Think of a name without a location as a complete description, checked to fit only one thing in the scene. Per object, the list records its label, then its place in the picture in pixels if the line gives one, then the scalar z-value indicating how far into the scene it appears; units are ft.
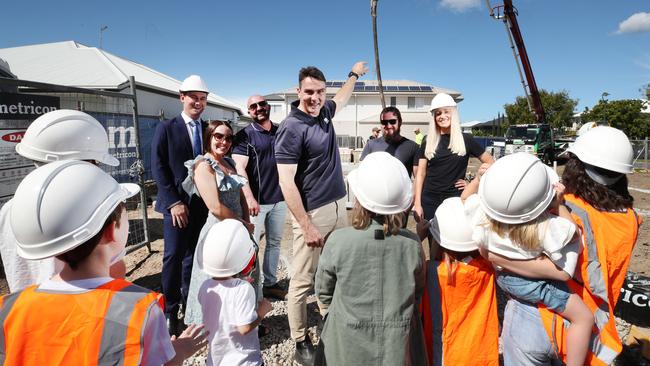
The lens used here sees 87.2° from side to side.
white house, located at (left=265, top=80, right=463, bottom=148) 106.42
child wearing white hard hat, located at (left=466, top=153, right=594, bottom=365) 4.81
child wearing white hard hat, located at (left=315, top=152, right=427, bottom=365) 5.54
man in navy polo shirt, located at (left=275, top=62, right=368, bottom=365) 8.49
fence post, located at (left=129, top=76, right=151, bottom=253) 15.81
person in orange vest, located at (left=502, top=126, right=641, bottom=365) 5.22
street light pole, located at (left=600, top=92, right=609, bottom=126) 111.10
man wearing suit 9.94
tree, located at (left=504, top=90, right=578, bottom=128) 138.82
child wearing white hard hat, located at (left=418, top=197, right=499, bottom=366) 6.18
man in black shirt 13.69
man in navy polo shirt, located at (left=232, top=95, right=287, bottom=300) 12.48
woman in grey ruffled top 8.62
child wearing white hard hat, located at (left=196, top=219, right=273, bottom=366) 6.16
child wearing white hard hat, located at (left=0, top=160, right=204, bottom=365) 3.20
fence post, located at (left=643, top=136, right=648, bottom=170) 65.12
